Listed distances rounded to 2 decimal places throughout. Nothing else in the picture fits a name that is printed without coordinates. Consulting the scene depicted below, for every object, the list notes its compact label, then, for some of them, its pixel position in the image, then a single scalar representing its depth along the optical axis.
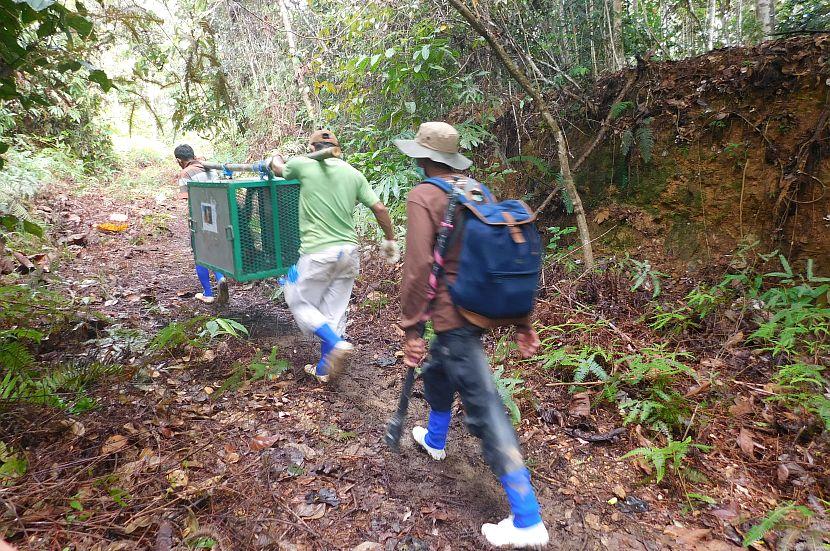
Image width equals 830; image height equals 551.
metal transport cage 4.27
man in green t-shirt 3.86
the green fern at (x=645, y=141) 5.23
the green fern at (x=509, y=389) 3.34
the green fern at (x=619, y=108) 5.39
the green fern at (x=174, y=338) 3.98
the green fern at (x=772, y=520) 2.30
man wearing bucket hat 2.32
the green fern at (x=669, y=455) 2.78
